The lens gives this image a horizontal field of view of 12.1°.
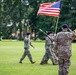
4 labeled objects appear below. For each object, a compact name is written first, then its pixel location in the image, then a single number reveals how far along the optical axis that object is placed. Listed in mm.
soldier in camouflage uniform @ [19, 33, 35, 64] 20172
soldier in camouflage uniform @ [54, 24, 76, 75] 12430
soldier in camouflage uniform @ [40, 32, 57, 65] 19391
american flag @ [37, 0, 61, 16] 19578
